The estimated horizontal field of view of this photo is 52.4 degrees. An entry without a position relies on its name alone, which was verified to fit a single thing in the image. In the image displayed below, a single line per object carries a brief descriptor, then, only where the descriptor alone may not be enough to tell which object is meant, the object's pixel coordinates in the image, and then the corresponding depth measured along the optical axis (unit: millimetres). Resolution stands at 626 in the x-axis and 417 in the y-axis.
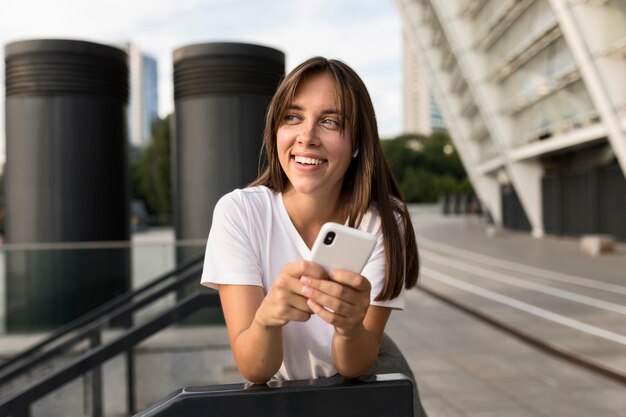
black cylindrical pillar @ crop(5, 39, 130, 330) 7770
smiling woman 1419
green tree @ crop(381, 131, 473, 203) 83062
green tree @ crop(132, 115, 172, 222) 55656
